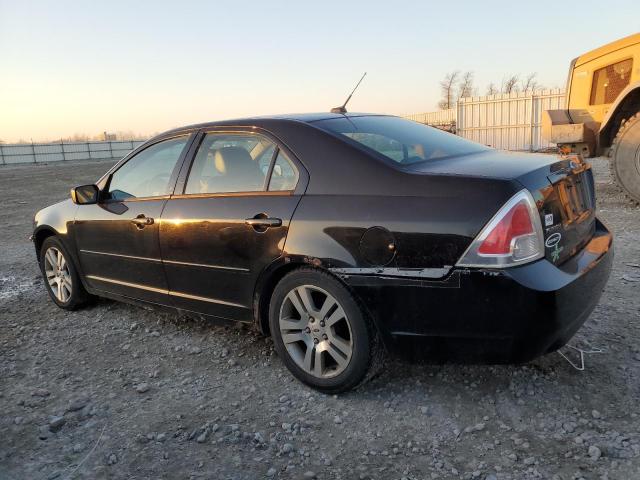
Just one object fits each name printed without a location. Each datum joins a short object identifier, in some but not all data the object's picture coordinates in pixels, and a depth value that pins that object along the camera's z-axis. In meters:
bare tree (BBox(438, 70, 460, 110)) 46.72
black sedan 2.23
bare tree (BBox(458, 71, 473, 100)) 47.09
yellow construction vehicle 7.07
